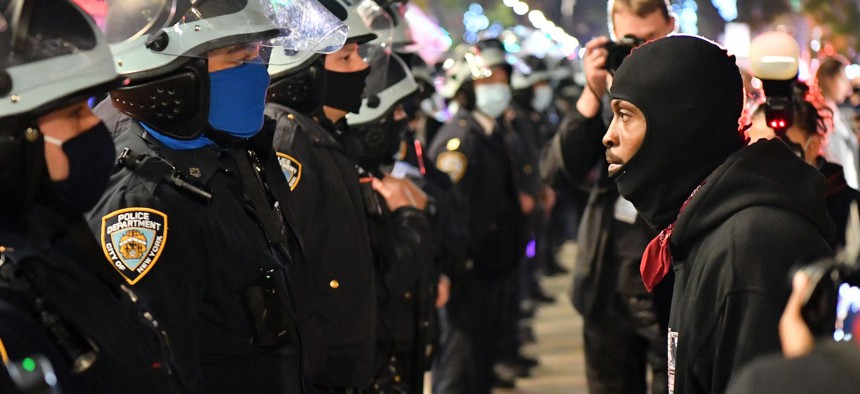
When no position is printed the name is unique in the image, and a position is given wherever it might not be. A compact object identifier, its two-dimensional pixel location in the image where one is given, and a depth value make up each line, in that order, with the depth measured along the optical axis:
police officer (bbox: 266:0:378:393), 4.89
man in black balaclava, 3.14
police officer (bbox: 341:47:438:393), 5.82
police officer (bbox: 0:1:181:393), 2.79
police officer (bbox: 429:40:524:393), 8.95
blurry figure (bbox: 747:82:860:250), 5.34
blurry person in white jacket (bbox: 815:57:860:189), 7.67
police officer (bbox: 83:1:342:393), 3.67
